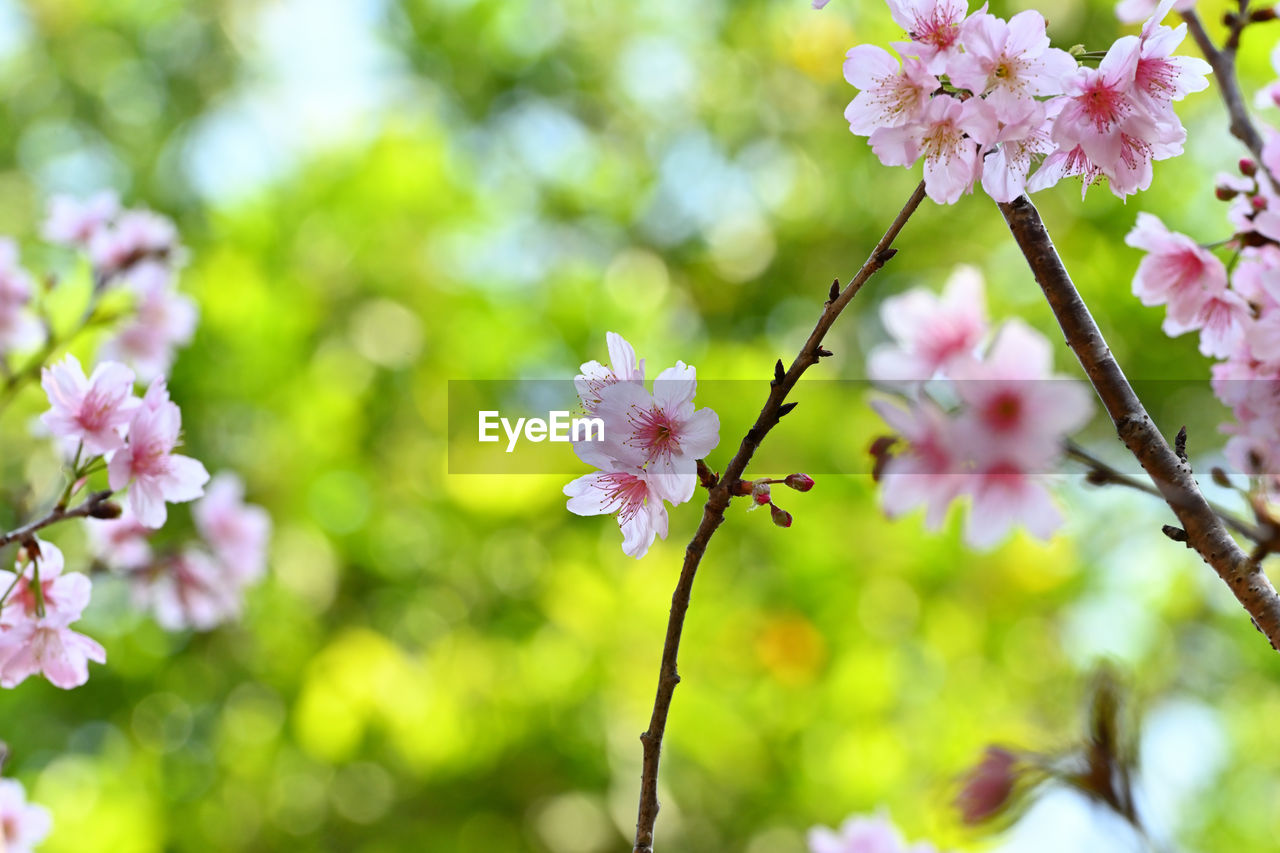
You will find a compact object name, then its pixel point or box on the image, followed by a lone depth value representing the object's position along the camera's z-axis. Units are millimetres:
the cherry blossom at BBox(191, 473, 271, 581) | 1296
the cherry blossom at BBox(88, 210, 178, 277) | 1272
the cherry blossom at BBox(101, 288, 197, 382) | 1289
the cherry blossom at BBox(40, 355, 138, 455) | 927
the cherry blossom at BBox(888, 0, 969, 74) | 866
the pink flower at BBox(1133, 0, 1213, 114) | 880
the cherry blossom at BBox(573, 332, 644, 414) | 862
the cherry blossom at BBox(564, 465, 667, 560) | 868
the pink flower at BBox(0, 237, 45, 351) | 1206
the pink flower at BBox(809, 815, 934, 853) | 1001
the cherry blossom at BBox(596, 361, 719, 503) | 856
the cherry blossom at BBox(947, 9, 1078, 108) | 857
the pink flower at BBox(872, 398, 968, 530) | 862
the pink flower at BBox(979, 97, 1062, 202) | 864
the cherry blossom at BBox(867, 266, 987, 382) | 950
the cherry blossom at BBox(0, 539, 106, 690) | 919
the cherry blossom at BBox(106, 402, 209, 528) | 924
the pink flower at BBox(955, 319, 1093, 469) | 854
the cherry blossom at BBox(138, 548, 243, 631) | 1132
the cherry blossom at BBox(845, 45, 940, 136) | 872
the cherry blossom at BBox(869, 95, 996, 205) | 862
